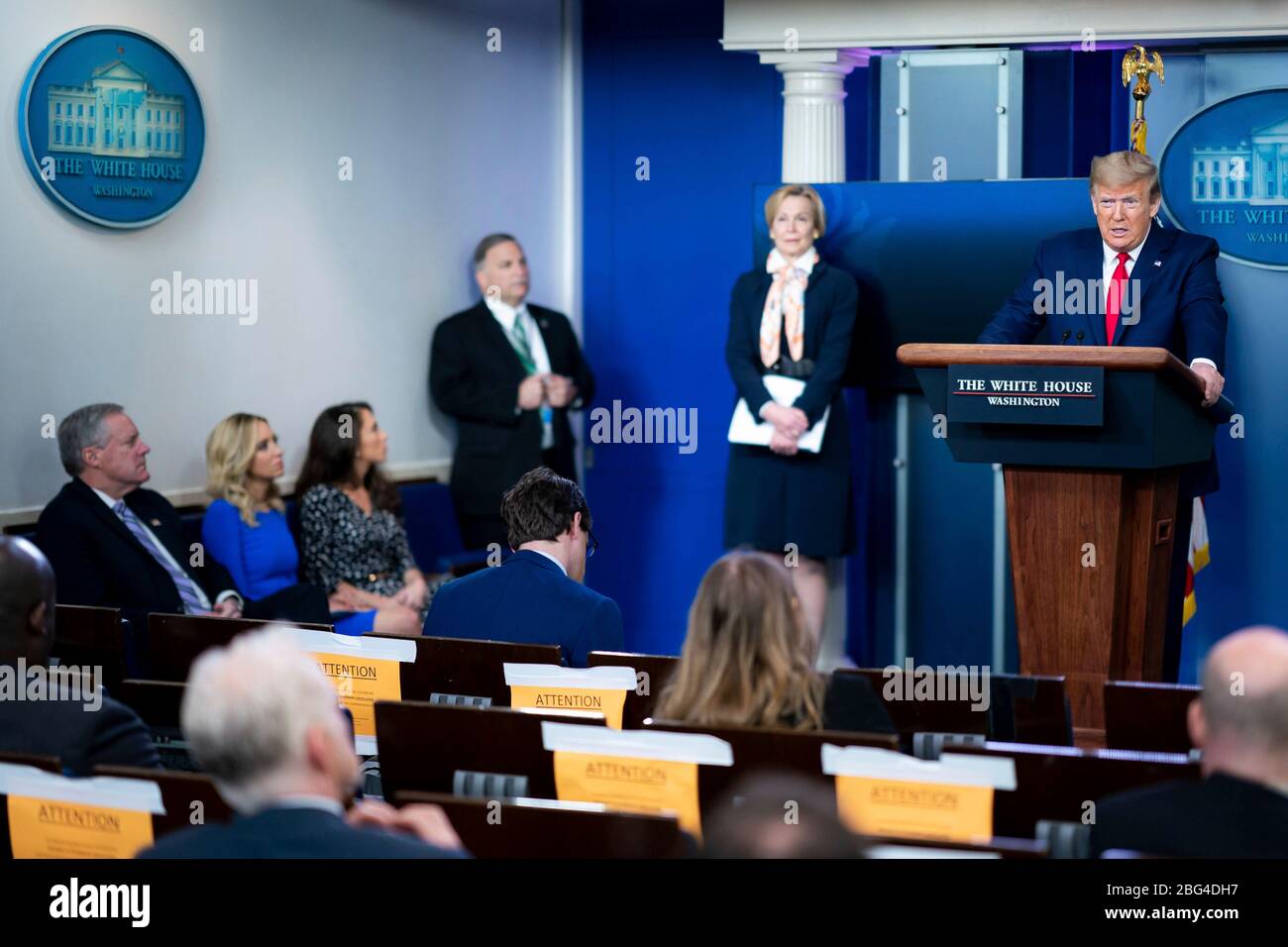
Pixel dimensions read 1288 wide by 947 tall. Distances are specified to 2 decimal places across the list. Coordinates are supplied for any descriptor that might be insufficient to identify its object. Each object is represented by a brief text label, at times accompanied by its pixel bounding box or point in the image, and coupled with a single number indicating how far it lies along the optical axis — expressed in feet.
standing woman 21.80
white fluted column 22.58
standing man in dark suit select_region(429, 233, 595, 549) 24.43
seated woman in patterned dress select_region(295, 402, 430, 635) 20.56
